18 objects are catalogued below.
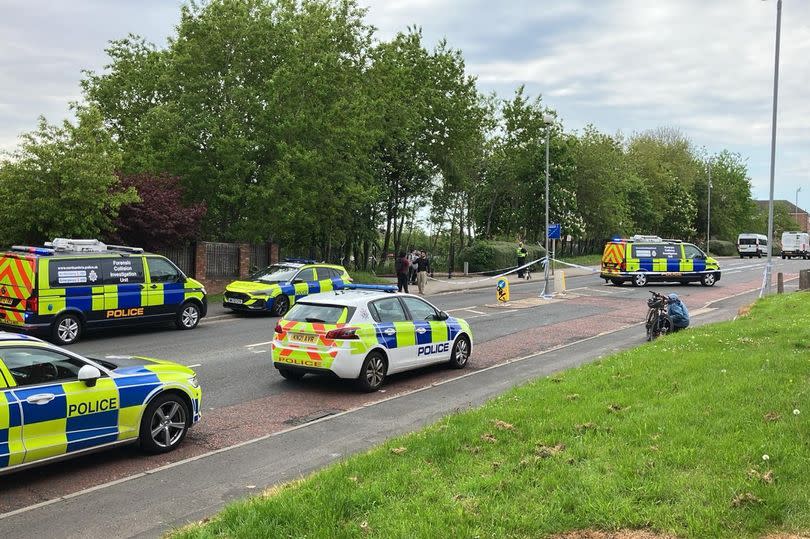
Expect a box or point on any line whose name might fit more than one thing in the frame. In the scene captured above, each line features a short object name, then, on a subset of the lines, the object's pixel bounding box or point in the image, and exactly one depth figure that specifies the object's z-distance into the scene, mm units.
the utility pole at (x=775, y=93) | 21156
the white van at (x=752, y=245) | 68312
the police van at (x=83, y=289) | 13883
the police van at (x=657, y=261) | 31438
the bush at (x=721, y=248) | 73750
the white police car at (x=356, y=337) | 10070
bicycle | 15125
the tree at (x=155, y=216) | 21750
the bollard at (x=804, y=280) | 24656
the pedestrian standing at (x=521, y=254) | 36031
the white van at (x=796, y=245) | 64625
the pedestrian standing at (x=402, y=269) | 25383
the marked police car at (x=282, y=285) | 19328
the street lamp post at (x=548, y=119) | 25023
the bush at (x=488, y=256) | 40125
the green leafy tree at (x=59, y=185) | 18203
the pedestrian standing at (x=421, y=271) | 28094
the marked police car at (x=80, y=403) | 6012
